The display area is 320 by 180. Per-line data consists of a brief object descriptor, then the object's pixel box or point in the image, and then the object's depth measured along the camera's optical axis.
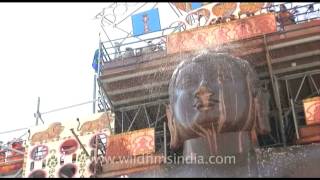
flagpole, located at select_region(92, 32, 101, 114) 16.94
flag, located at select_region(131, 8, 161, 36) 16.53
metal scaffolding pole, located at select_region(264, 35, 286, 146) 13.16
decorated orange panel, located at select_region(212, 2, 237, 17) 14.88
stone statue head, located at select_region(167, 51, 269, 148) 9.61
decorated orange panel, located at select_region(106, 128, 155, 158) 13.55
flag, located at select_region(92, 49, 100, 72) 15.65
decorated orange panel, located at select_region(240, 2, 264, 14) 14.63
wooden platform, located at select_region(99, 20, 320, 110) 13.54
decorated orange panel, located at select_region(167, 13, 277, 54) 13.71
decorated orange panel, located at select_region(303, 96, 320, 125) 12.56
